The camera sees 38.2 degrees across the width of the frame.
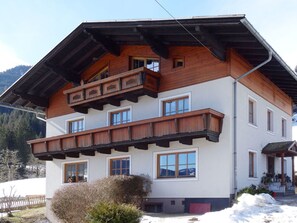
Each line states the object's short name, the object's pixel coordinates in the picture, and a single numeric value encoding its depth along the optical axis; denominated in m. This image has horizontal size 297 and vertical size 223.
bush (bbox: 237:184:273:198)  16.60
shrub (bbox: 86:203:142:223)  11.64
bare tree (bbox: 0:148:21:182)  58.94
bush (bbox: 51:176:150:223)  15.78
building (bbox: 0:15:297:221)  16.95
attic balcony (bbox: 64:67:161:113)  18.69
